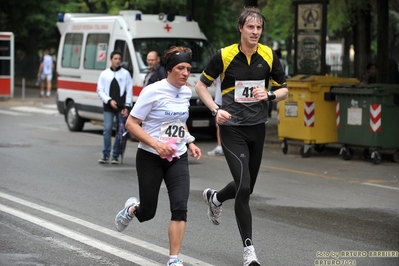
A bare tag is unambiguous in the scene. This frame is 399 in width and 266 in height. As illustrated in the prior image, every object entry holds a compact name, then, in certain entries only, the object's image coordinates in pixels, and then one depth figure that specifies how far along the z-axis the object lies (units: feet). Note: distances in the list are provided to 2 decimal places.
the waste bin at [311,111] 50.19
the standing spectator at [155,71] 44.91
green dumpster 46.80
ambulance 59.11
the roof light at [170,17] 61.41
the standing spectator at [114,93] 45.85
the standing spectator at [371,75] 63.21
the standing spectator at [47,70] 112.98
